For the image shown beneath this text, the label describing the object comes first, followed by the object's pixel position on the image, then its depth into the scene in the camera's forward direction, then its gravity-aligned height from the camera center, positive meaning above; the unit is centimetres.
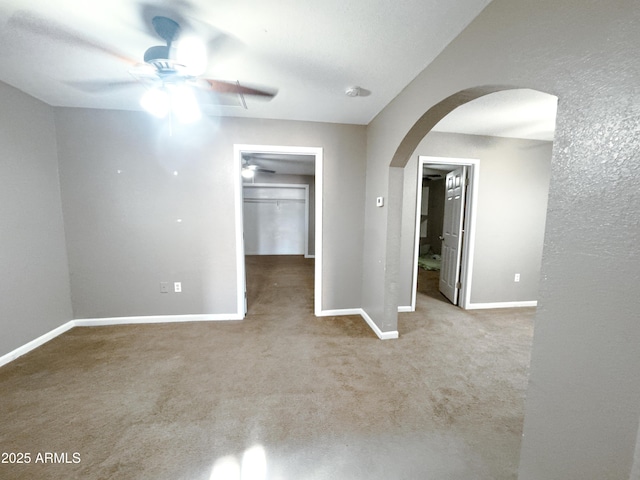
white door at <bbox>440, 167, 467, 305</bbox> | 346 -24
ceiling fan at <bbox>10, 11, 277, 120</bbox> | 139 +93
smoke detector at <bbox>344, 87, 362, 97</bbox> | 208 +107
